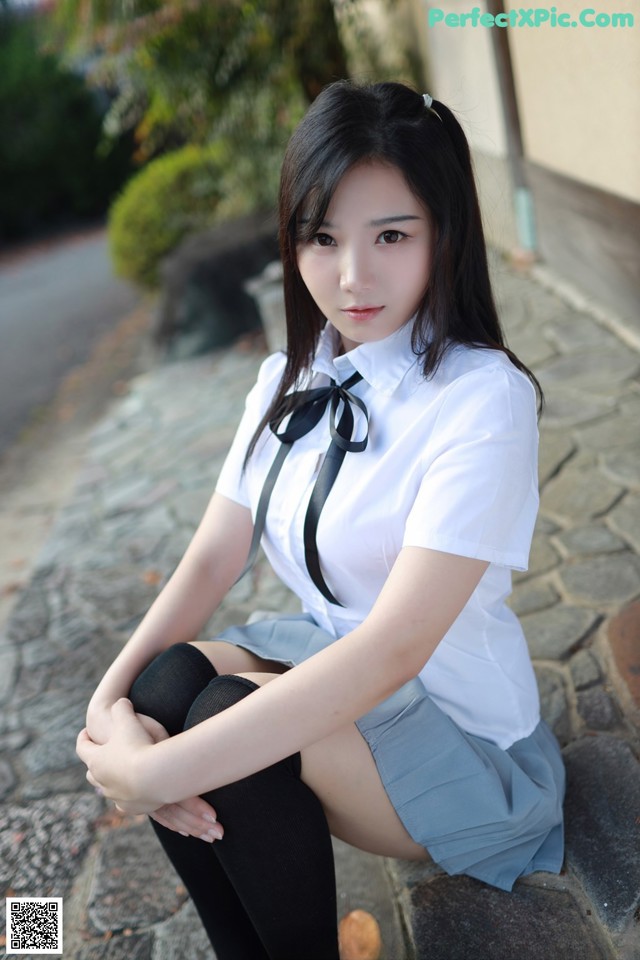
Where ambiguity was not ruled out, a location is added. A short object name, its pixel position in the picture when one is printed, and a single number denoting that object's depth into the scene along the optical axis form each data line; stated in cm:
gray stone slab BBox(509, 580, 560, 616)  242
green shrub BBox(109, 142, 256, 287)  741
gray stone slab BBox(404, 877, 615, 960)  149
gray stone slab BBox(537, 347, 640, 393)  351
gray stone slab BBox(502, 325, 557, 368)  387
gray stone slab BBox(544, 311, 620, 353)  384
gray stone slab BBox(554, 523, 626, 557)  257
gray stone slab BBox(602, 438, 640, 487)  286
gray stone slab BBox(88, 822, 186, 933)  191
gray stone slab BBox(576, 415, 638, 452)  308
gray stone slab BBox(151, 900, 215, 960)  179
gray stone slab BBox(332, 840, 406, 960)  170
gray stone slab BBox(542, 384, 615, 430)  330
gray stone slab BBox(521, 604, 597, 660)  223
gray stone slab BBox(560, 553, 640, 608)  236
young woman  132
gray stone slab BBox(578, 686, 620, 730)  193
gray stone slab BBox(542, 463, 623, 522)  278
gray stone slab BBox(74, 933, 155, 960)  182
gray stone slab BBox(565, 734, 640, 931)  153
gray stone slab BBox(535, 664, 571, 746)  196
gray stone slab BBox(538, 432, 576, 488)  306
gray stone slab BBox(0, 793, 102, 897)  206
